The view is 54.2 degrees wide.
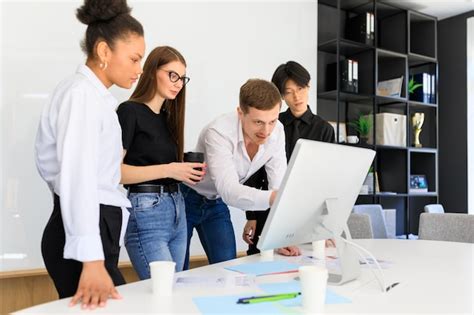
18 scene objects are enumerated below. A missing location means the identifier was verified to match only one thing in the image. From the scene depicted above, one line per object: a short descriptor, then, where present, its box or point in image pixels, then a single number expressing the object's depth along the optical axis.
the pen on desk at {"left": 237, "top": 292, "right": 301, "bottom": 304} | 1.05
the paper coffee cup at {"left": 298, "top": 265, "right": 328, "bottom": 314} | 0.98
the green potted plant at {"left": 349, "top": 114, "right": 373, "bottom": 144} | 4.31
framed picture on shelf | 4.61
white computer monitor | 1.13
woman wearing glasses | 1.60
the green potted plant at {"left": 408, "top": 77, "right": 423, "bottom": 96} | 4.66
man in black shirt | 2.23
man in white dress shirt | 1.76
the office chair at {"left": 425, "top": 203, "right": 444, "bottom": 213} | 3.36
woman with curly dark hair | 1.07
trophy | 4.70
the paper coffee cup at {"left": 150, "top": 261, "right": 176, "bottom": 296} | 1.08
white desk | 1.01
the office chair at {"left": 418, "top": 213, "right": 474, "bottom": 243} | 2.65
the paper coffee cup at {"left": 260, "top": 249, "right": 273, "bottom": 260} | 1.63
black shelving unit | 4.23
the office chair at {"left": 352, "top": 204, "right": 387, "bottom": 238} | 3.36
